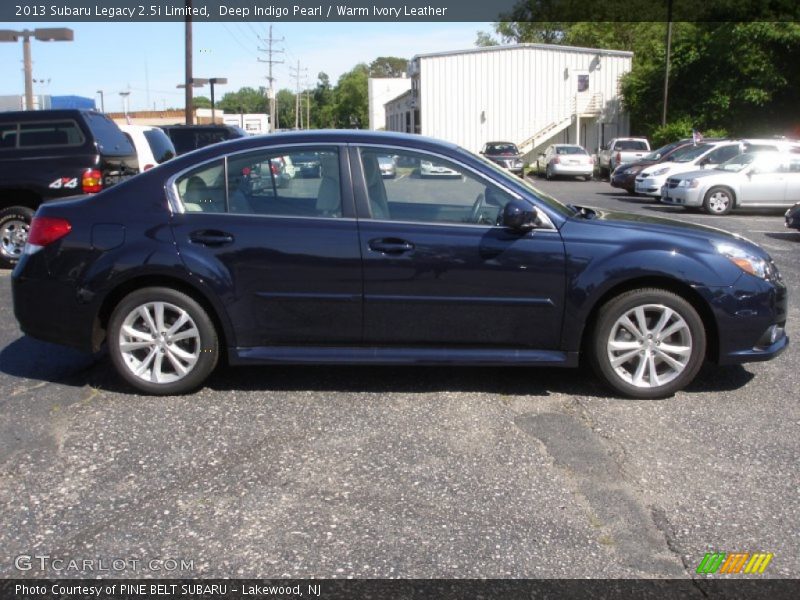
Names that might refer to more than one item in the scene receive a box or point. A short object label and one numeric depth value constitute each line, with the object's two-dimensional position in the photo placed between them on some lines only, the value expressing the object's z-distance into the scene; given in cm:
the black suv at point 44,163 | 980
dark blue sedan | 511
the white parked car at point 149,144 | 1173
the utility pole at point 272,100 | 5728
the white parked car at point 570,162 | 3347
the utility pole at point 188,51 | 3088
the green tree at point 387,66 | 14525
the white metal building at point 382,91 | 7812
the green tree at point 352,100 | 12039
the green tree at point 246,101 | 14638
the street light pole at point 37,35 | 2408
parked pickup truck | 3186
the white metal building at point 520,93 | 4684
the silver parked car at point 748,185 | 1808
